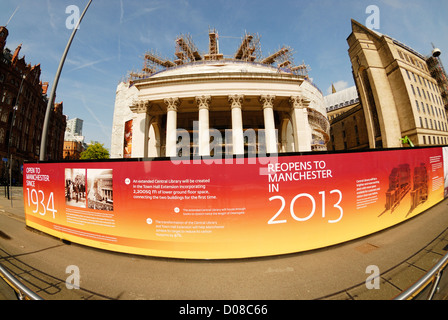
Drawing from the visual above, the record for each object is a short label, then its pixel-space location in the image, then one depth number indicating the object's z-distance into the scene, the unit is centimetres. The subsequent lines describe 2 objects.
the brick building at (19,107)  3047
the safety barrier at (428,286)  176
